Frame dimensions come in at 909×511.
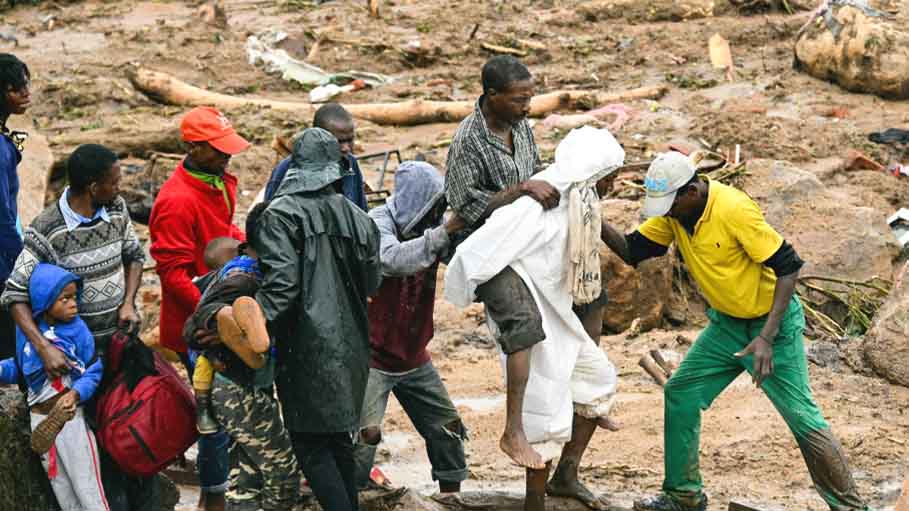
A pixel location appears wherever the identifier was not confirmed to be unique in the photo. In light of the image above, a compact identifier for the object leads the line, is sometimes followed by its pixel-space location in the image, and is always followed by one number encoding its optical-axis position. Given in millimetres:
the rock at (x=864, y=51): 24906
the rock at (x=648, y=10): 33437
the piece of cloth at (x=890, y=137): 22969
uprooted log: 26328
